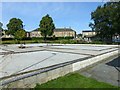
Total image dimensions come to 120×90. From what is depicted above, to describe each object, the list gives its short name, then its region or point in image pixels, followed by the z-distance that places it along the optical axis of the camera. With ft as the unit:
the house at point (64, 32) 181.99
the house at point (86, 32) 200.36
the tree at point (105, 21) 69.51
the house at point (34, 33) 184.04
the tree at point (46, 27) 109.13
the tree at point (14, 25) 120.62
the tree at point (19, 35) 92.56
